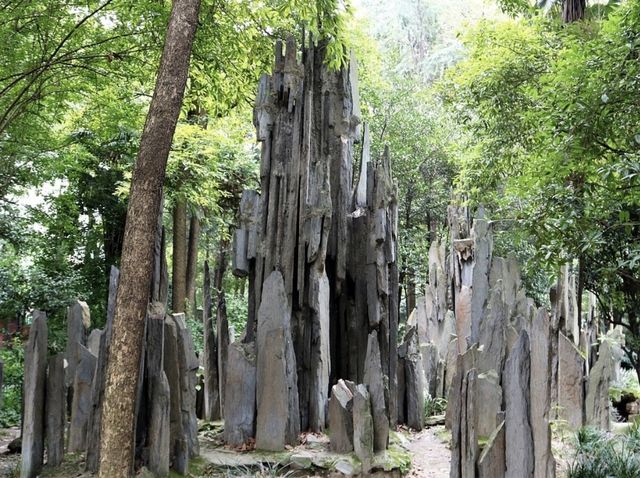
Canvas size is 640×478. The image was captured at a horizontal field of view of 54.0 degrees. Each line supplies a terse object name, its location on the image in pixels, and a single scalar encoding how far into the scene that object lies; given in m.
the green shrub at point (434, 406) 9.40
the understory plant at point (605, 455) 5.48
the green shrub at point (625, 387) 11.14
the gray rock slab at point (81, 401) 6.39
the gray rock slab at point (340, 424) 6.32
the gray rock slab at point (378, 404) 6.40
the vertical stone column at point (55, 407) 5.85
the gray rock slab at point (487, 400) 6.60
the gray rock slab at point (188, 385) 5.95
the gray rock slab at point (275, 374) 6.43
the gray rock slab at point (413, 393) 8.30
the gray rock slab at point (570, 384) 8.33
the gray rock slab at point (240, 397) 6.51
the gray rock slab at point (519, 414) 4.65
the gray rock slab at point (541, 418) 4.64
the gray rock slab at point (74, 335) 6.96
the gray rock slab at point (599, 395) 8.27
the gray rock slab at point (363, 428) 6.16
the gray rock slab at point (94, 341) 7.78
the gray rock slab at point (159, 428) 5.42
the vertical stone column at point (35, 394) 5.70
